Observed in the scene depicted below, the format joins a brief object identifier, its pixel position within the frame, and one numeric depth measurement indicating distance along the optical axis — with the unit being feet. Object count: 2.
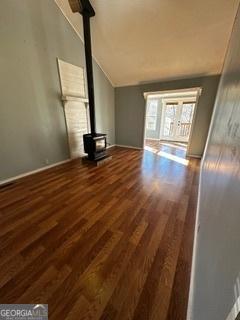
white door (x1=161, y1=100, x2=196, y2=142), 21.18
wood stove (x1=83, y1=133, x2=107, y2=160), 11.44
